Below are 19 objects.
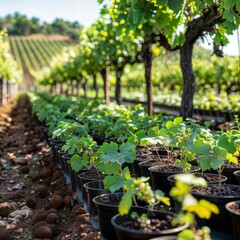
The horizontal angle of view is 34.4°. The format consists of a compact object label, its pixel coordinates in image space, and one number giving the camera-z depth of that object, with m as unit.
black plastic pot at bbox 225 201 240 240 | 2.26
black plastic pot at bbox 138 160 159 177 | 3.65
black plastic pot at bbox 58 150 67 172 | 4.69
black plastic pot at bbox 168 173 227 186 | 2.93
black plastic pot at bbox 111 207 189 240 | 2.03
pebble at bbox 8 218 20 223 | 3.86
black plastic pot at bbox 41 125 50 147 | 7.40
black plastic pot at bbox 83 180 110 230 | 3.02
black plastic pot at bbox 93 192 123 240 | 2.56
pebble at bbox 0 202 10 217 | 3.96
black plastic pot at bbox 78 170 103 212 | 3.45
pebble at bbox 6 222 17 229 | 3.68
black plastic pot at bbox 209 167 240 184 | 3.45
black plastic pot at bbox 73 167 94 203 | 3.80
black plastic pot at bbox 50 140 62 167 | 5.54
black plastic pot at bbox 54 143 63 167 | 5.07
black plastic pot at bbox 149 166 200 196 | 3.21
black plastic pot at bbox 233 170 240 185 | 3.16
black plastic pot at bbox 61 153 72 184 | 4.36
